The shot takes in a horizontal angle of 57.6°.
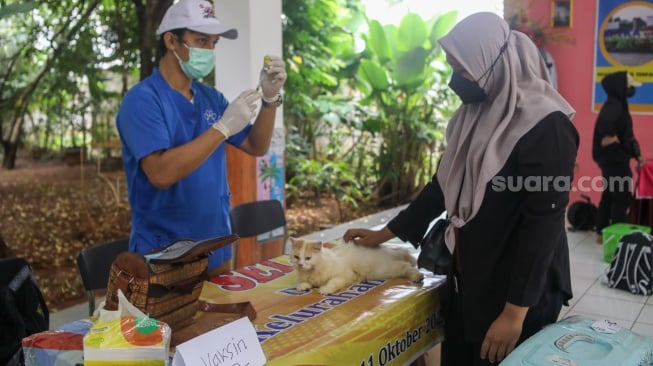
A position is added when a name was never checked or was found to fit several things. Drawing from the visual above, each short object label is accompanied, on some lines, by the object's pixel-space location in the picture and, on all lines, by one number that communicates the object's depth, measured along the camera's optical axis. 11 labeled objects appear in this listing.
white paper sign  1.26
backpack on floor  4.30
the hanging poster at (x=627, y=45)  6.26
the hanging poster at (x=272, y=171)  4.40
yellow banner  1.56
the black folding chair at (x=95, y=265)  2.19
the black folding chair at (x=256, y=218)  3.23
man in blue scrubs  1.91
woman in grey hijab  1.56
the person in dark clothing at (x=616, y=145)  5.52
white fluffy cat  1.93
